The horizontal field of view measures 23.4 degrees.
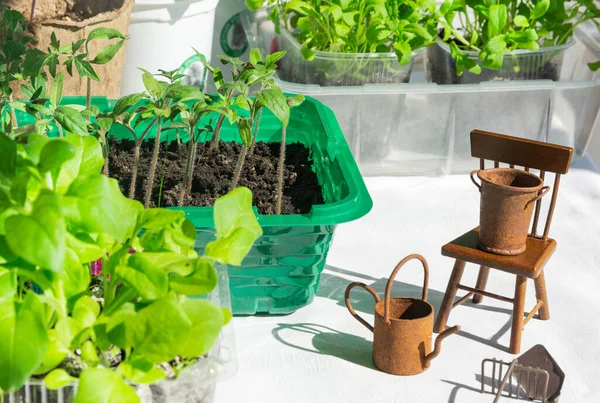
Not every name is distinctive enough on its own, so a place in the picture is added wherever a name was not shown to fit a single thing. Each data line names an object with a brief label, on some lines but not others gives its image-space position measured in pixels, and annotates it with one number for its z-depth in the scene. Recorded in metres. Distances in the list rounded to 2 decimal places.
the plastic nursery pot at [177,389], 0.51
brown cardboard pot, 0.77
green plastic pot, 0.64
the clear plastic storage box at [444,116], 0.82
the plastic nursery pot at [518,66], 0.84
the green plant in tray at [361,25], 0.79
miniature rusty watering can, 0.64
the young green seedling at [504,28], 0.80
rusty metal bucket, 0.65
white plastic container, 0.84
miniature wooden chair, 0.66
